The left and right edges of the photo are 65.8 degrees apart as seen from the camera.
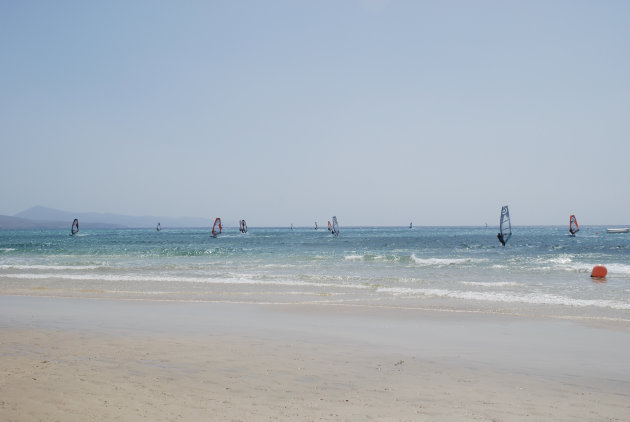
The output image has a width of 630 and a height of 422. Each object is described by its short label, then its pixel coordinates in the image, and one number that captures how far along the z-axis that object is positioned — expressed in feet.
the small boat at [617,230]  347.32
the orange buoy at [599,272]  66.90
